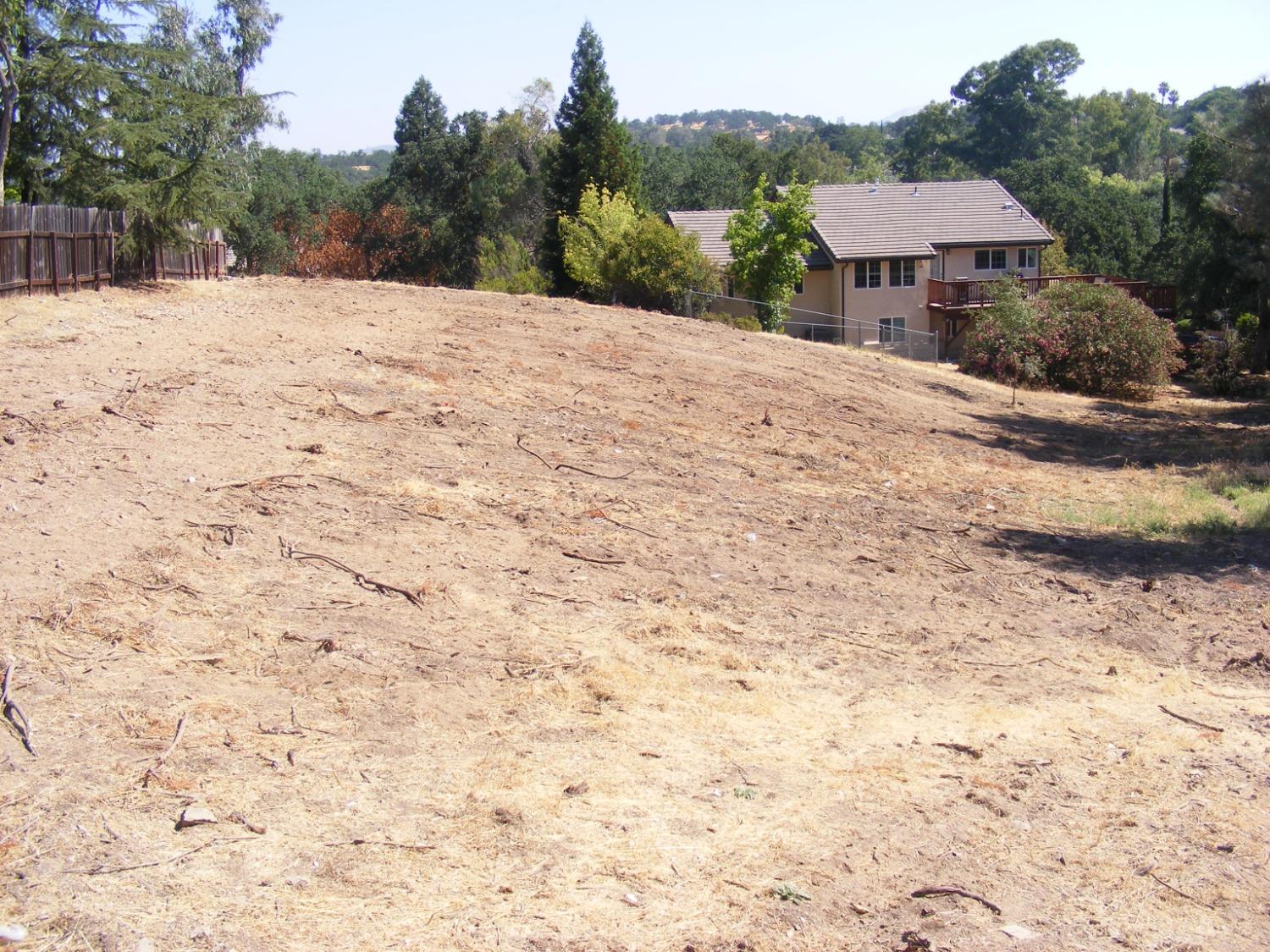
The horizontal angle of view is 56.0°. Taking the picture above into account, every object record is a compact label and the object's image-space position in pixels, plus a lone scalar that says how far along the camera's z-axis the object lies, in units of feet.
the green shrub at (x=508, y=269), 124.98
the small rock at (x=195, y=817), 19.13
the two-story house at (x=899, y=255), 149.79
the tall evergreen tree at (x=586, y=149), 143.64
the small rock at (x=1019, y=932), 17.83
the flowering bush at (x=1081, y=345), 98.99
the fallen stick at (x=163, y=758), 20.35
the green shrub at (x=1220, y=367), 116.37
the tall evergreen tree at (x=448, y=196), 197.98
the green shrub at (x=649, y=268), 100.58
